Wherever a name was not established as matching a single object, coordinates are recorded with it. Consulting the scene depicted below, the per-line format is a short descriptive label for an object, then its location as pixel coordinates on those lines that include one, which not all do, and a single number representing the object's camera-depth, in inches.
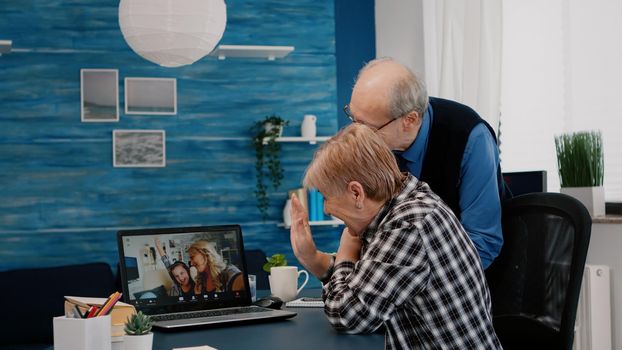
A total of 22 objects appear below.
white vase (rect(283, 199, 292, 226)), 209.6
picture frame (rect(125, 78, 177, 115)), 205.8
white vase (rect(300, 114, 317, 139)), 211.9
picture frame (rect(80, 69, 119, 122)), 203.8
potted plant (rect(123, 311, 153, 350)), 66.7
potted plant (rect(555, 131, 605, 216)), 136.9
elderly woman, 67.1
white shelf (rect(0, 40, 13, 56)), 189.0
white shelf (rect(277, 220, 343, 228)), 210.7
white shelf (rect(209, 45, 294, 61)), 203.6
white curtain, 170.4
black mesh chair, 75.8
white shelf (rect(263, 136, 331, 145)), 208.5
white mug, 107.0
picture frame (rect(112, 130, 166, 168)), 205.0
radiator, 132.2
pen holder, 62.9
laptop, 92.1
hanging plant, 209.6
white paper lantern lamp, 131.0
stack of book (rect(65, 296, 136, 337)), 68.4
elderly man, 89.7
